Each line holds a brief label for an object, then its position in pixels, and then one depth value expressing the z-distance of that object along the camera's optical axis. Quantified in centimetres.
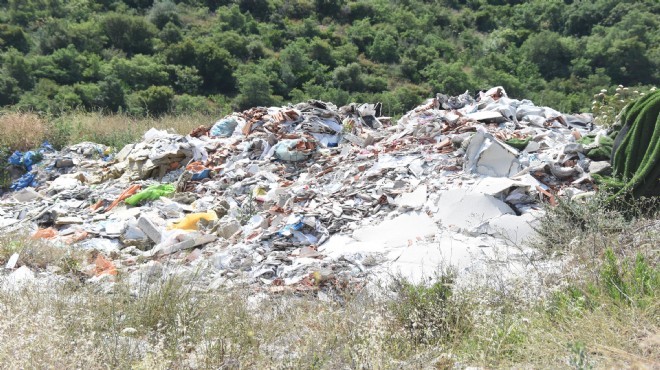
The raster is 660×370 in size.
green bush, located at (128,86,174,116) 1747
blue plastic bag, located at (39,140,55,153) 865
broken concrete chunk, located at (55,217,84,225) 578
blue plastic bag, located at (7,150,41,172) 826
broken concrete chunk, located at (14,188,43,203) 696
